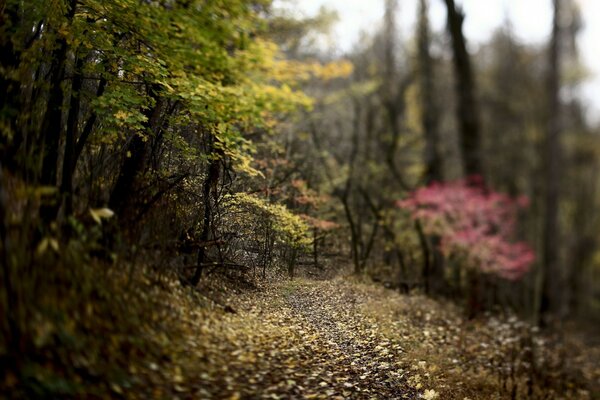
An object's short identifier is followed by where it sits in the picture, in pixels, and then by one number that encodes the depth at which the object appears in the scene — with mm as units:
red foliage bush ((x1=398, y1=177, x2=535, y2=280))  10008
